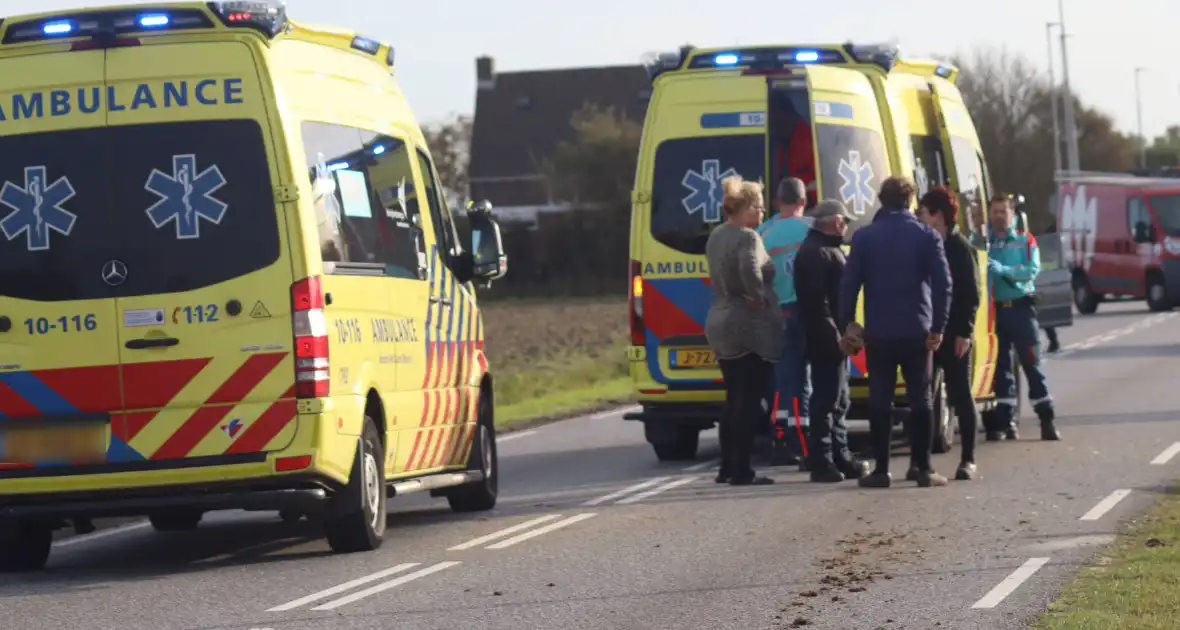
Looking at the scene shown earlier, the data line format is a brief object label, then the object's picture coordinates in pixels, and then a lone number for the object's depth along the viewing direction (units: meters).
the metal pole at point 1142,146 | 117.80
